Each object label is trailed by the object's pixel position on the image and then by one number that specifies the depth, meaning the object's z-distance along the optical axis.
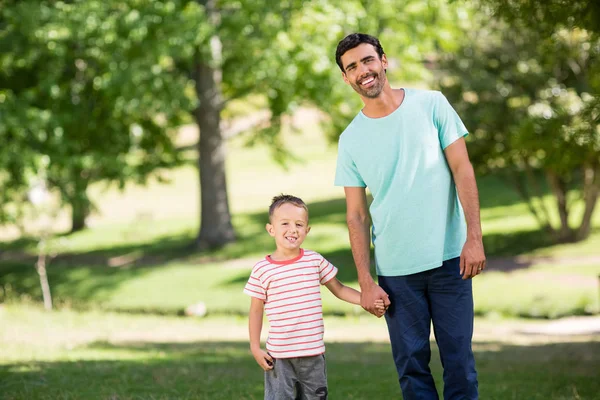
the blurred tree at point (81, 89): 18.59
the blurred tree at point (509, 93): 20.59
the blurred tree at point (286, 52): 19.77
